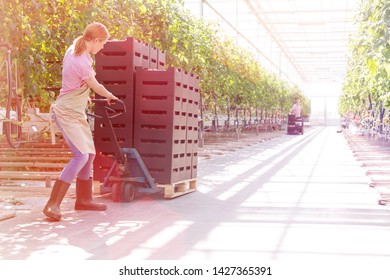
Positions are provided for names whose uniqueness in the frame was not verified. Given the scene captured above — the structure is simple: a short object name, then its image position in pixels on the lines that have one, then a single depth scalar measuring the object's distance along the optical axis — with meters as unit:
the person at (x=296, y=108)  28.11
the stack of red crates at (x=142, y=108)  6.36
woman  5.06
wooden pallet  6.43
